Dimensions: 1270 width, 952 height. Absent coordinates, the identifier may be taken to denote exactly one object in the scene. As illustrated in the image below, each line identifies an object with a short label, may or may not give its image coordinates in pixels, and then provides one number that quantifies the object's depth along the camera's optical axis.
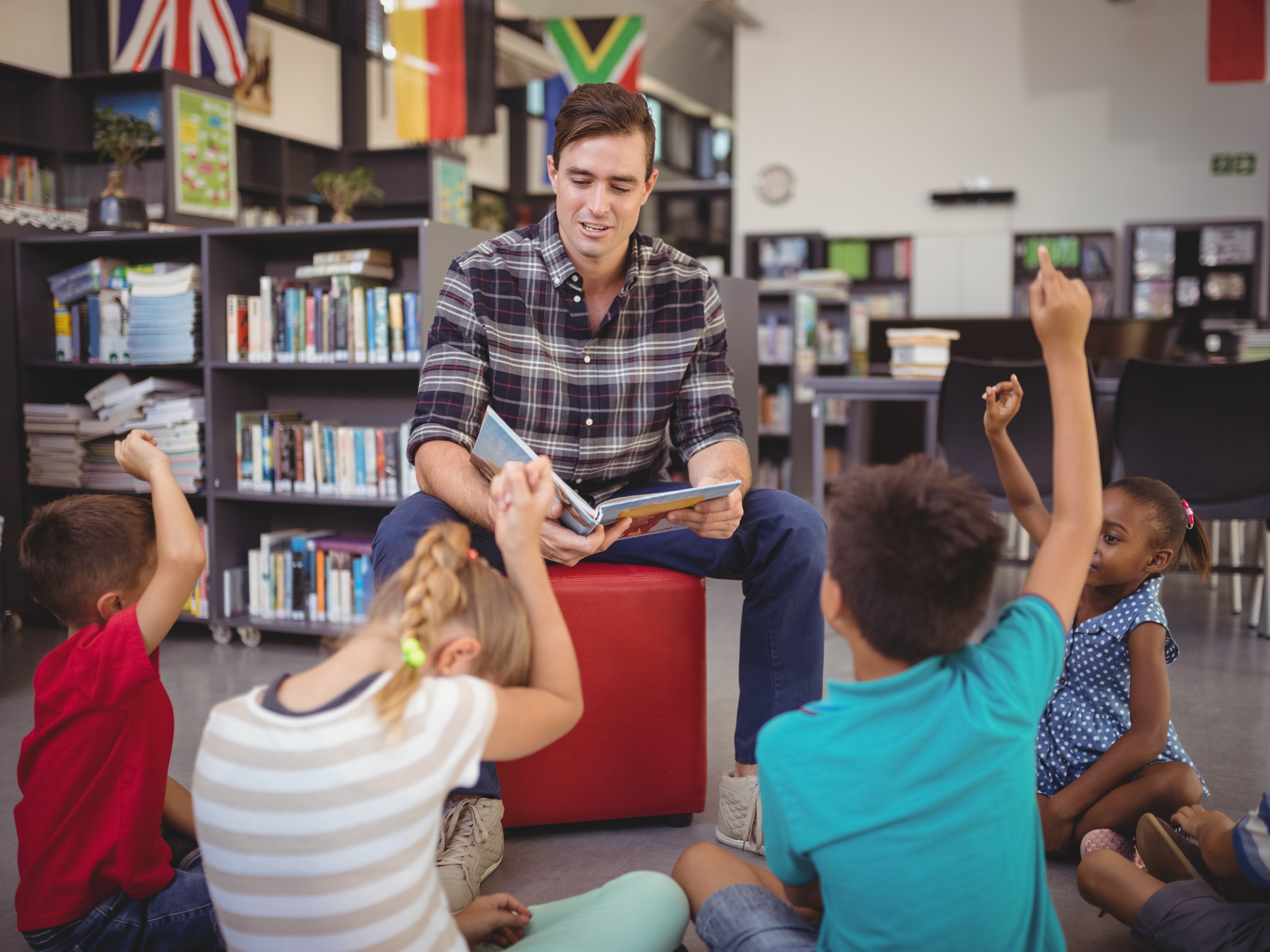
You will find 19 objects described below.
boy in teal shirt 0.90
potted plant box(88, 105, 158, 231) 3.46
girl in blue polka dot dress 1.56
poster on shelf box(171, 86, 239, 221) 4.69
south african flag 6.82
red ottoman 1.70
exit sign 7.71
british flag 5.37
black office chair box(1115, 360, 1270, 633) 3.00
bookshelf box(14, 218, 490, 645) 3.09
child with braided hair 0.87
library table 3.42
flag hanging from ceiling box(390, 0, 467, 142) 5.95
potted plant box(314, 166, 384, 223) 3.95
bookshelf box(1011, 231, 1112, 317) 7.97
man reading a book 1.68
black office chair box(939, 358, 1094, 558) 3.21
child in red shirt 1.20
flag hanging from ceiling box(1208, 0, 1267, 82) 6.97
